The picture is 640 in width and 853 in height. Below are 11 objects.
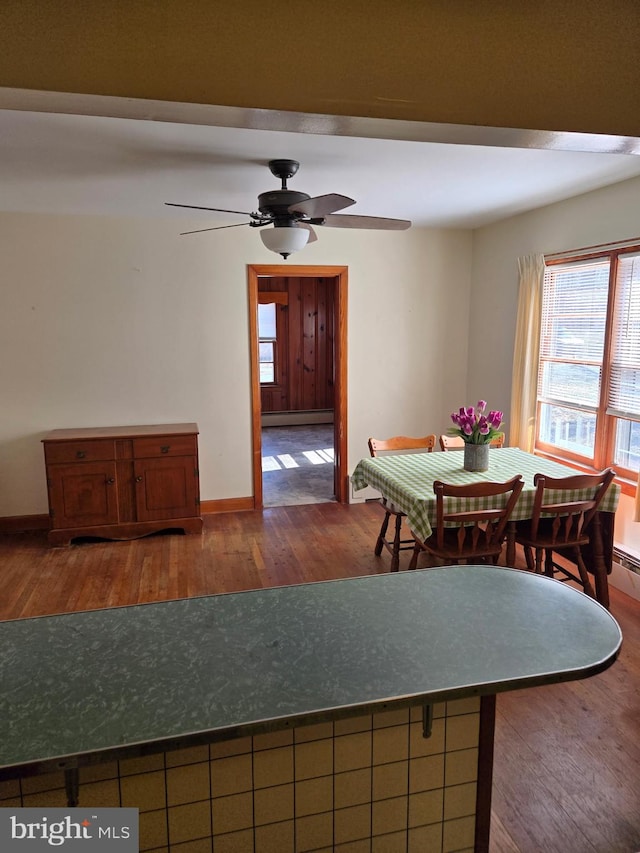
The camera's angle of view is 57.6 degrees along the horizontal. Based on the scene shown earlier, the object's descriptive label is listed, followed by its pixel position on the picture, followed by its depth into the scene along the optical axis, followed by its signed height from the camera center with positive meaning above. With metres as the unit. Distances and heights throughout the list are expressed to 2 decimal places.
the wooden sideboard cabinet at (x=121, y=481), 4.31 -1.09
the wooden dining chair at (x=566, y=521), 3.05 -1.01
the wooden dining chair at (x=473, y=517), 2.90 -0.91
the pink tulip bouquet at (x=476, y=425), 3.43 -0.51
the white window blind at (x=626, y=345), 3.56 -0.05
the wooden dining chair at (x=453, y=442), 4.30 -0.78
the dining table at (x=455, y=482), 3.09 -0.83
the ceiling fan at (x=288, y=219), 3.06 +0.63
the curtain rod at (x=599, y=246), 3.53 +0.58
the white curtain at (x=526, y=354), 4.40 -0.13
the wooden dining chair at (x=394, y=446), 3.88 -0.78
